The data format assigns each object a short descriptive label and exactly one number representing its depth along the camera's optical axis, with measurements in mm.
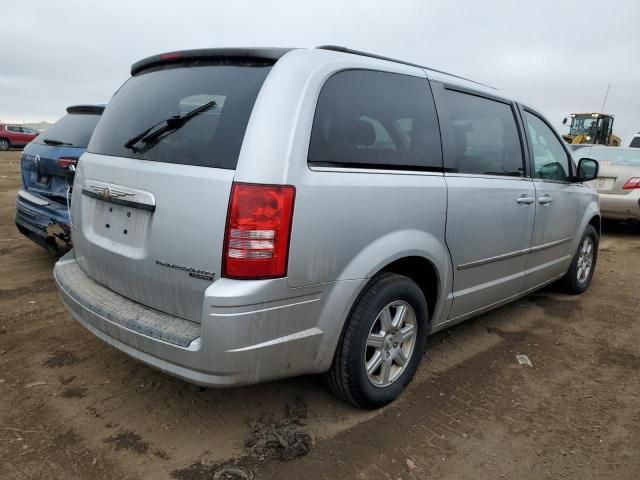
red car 25781
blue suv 4465
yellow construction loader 20859
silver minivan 2051
